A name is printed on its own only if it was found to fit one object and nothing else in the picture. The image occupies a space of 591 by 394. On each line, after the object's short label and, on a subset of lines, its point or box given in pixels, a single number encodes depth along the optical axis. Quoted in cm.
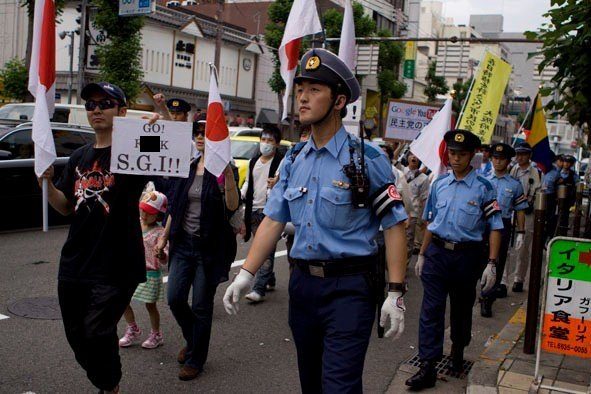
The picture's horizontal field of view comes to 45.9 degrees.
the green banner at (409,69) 5041
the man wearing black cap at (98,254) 408
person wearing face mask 741
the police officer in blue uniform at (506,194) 831
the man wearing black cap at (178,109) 552
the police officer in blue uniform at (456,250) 546
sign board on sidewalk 496
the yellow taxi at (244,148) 1617
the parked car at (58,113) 1609
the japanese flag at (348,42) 727
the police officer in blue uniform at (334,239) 337
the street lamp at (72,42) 2786
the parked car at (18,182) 1114
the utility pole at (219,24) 2595
